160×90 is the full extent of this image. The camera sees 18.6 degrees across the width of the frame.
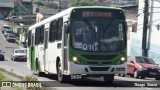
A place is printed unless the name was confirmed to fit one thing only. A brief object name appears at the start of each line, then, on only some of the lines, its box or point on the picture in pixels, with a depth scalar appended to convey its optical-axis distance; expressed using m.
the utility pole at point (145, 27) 42.75
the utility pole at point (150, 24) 46.05
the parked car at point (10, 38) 97.30
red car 29.94
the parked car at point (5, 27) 109.69
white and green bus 19.50
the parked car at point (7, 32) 100.44
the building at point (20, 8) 139.23
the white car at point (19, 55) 59.19
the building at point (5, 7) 153.62
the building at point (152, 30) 44.56
